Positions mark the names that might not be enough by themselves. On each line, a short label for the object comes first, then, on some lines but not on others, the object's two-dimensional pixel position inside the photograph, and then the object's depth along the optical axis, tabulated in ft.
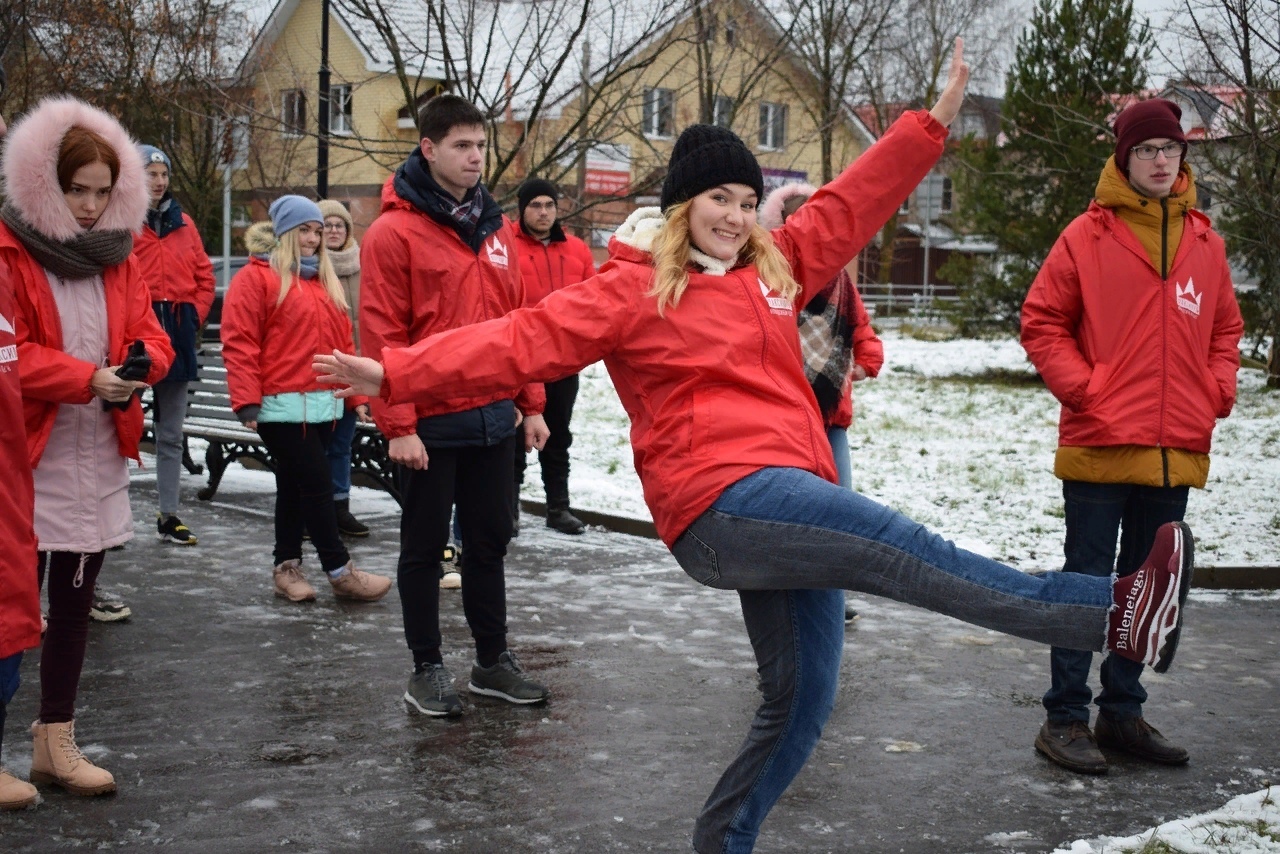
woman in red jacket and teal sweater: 23.82
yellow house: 34.04
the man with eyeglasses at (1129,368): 15.85
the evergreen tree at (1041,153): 59.26
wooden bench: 33.30
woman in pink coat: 14.33
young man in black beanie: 29.78
